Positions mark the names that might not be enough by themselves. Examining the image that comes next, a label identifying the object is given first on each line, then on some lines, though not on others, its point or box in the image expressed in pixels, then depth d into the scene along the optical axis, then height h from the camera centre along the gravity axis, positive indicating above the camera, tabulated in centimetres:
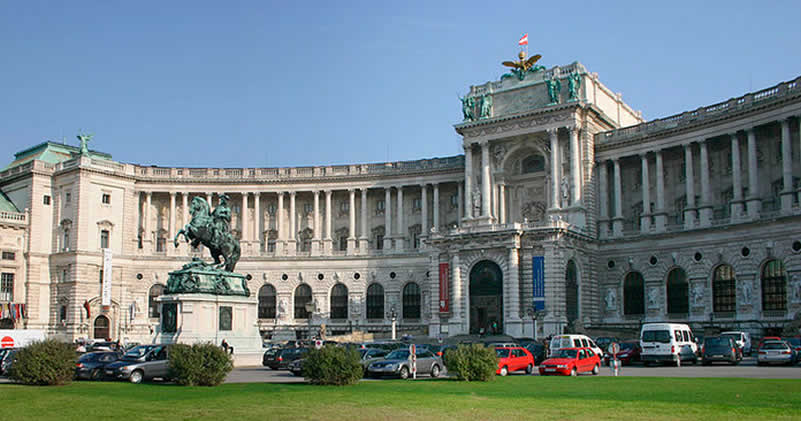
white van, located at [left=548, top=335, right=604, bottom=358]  4738 -370
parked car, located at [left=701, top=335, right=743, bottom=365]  4759 -423
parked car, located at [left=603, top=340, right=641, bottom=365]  5150 -466
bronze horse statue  4631 +287
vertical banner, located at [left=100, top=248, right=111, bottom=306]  8431 +39
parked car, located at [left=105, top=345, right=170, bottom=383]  3364 -348
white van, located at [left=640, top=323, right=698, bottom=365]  4788 -389
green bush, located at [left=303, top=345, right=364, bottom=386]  3009 -311
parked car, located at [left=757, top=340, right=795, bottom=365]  4556 -423
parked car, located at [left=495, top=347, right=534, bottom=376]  4000 -402
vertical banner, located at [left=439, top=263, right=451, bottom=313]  7481 -89
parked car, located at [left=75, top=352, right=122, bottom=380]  3594 -359
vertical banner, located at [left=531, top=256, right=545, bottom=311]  6969 +5
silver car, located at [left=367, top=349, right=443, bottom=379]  3759 -393
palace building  6734 +531
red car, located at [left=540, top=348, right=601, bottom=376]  3922 -405
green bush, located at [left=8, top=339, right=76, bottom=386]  2922 -288
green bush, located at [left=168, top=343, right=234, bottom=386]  2958 -293
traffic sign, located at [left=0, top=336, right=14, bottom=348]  5399 -387
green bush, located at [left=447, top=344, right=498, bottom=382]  3356 -340
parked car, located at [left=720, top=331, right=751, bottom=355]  5532 -426
